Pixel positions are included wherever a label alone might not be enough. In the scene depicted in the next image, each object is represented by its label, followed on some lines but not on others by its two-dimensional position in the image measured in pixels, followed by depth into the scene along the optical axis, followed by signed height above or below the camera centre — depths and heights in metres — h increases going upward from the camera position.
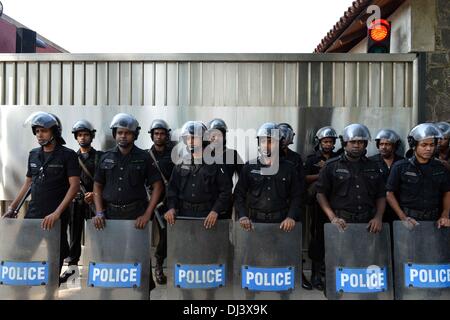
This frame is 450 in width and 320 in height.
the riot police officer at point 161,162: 5.11 -0.02
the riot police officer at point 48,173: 4.39 -0.14
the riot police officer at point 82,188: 5.43 -0.36
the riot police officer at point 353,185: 4.27 -0.25
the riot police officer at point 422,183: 4.18 -0.23
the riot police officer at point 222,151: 4.75 +0.12
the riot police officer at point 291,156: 4.36 +0.05
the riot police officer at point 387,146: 5.31 +0.19
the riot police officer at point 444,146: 5.15 +0.18
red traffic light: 6.25 +1.97
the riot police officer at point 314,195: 4.91 -0.44
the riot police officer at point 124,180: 4.29 -0.21
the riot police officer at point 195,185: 4.31 -0.26
